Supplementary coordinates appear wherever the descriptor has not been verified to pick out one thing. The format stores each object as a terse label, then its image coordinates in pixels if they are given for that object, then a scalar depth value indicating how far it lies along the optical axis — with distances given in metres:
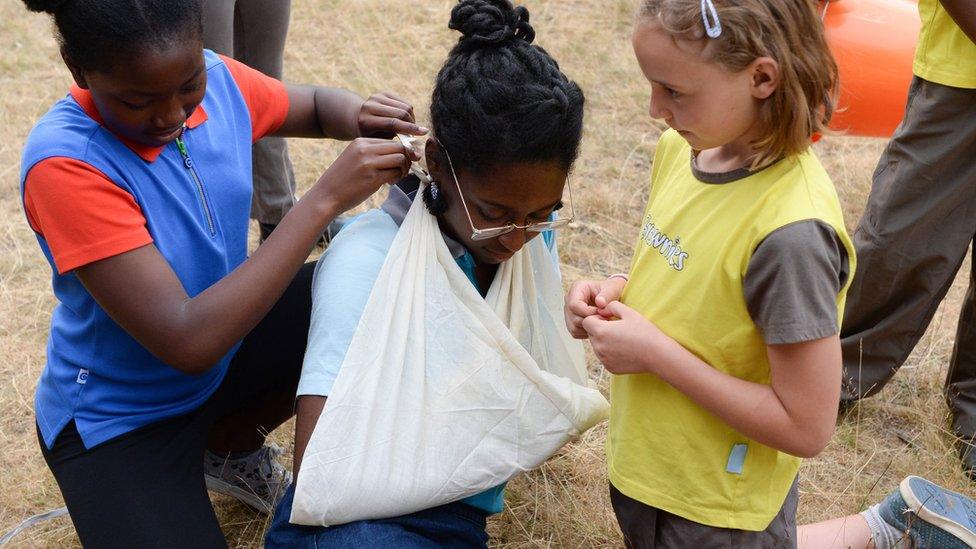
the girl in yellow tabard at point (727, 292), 1.42
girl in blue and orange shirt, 1.68
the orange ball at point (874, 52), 3.31
